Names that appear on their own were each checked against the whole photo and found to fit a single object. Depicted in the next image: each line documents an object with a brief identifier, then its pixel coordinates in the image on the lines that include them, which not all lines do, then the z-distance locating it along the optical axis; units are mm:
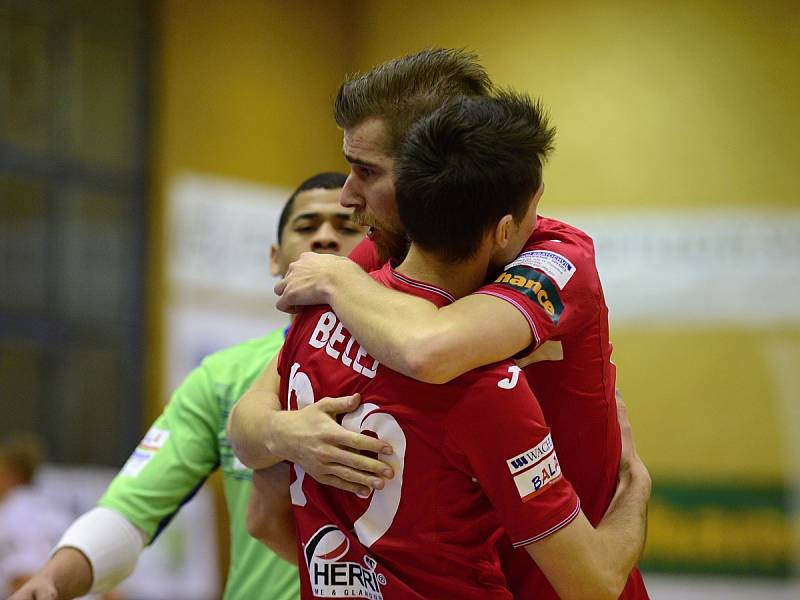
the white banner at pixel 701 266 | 16047
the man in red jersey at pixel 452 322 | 3234
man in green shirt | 5582
